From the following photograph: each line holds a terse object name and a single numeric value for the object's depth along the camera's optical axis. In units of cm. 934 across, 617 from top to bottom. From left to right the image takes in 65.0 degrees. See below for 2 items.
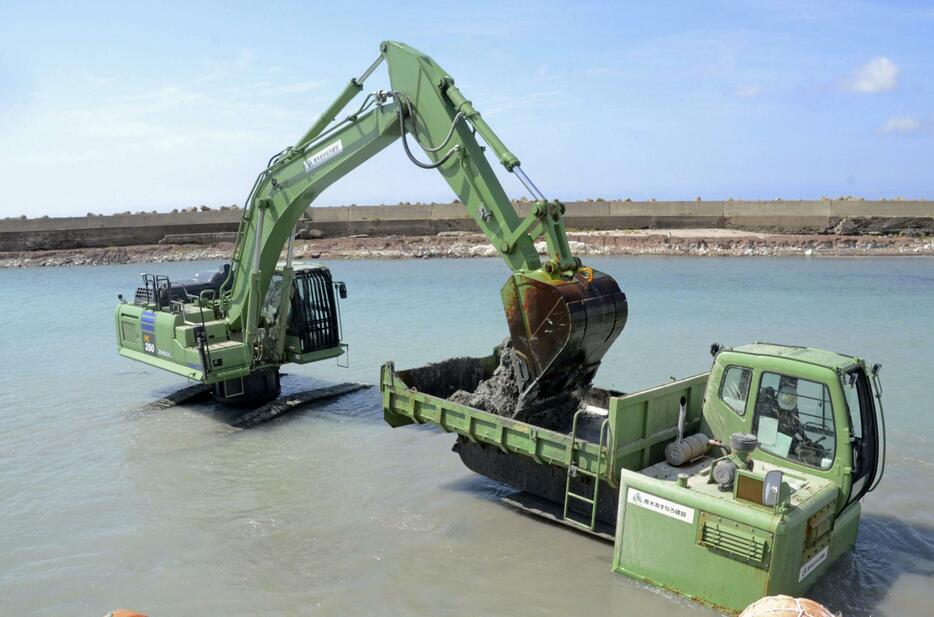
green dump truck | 513
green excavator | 712
